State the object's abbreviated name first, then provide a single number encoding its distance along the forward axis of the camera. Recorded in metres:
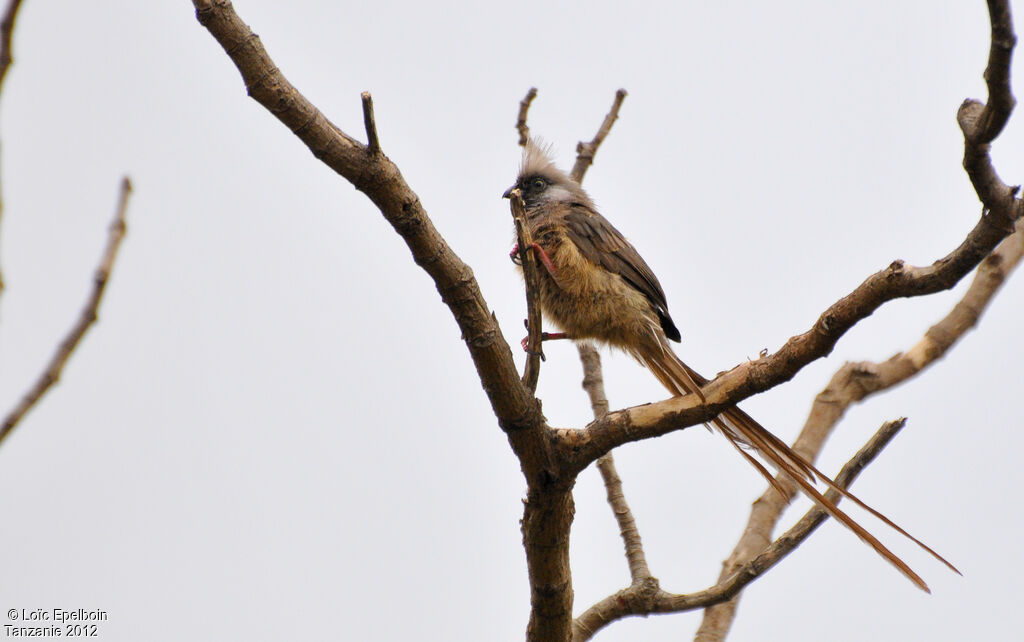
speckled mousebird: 7.66
